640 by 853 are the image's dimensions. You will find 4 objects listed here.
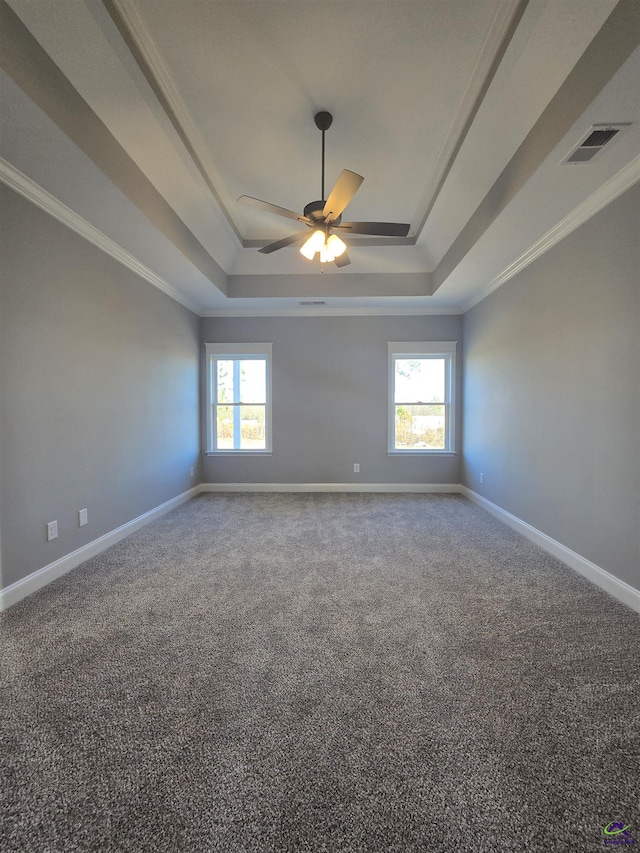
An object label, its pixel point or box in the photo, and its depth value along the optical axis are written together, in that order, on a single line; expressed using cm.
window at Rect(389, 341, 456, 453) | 498
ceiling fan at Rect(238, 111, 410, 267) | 221
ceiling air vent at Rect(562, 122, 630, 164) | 176
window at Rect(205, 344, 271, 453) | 500
